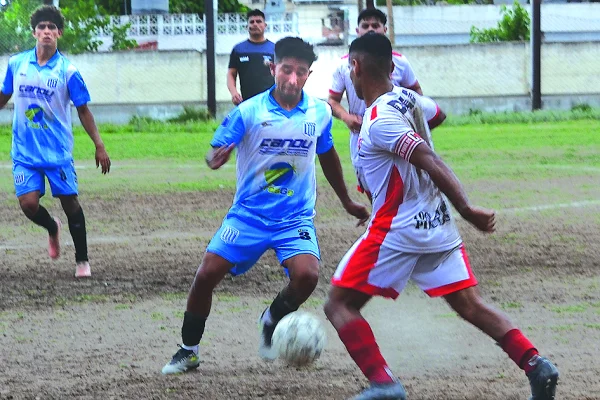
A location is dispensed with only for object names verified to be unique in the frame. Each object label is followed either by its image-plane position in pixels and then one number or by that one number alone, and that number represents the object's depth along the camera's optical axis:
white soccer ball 10.22
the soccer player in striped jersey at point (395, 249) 8.70
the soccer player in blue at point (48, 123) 15.74
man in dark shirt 21.91
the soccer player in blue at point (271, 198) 10.61
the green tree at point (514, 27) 77.20
